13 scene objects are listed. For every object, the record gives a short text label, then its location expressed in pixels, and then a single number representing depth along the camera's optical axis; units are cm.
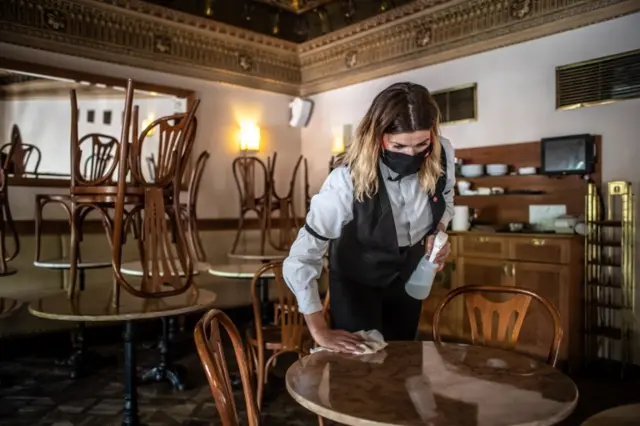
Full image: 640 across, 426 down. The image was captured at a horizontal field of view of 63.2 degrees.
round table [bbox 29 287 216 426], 222
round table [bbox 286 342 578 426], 108
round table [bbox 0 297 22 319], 288
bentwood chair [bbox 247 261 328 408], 287
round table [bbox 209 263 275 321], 361
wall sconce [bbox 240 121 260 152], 628
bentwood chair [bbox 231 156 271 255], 526
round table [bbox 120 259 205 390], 342
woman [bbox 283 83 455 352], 158
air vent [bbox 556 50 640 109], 395
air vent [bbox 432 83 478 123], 504
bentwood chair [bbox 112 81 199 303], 234
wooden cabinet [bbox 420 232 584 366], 381
